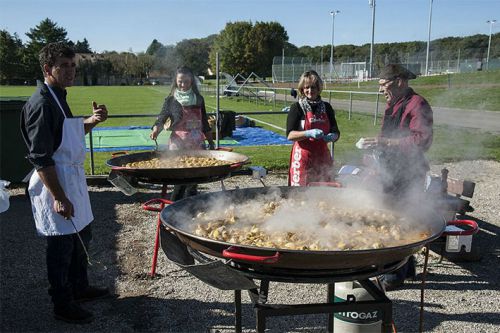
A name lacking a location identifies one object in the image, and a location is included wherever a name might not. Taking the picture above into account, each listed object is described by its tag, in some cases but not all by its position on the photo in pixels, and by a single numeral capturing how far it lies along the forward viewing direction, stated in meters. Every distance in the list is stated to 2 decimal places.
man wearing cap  3.20
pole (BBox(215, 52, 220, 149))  7.17
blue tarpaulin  11.01
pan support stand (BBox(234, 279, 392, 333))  1.82
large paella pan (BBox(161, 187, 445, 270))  1.59
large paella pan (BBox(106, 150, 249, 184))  3.20
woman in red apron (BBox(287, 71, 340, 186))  3.67
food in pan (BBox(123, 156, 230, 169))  3.84
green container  6.39
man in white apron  2.62
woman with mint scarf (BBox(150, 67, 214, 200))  4.43
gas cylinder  2.56
